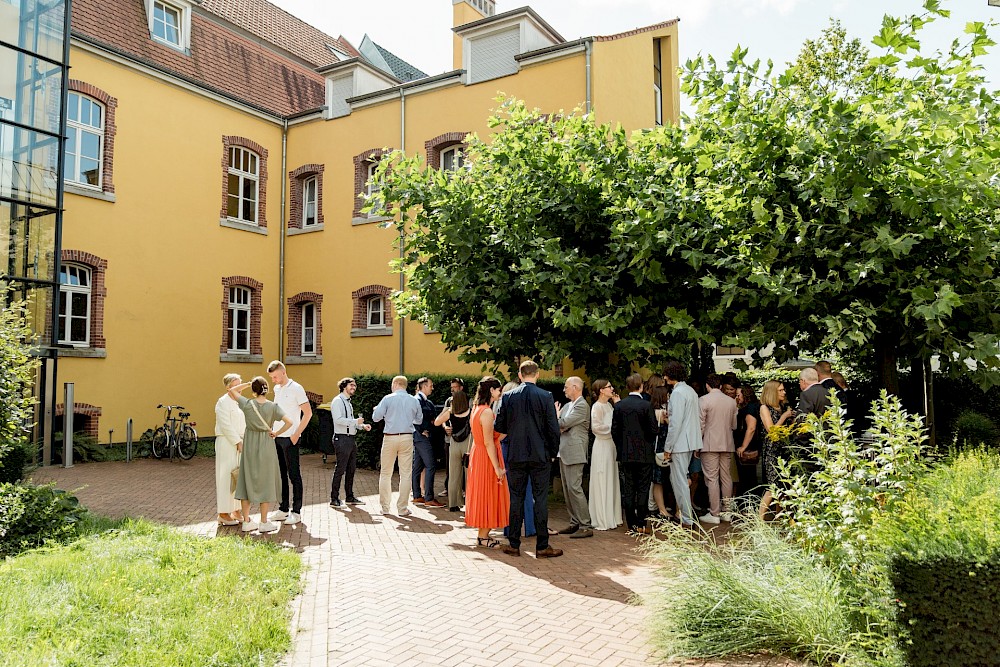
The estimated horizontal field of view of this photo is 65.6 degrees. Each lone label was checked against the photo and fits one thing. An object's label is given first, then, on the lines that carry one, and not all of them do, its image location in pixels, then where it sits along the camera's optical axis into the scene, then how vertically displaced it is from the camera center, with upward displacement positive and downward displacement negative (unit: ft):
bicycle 57.36 -4.64
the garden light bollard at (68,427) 50.90 -3.22
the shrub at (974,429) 39.75 -3.03
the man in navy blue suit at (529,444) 25.73 -2.32
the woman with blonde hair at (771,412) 29.71 -1.62
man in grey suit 30.01 -3.03
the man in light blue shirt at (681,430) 30.66 -2.26
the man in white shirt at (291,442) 31.83 -2.70
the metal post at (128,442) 56.18 -4.72
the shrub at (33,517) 24.59 -4.61
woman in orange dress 27.45 -3.78
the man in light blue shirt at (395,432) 34.65 -2.54
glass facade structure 47.85 +13.79
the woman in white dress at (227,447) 30.30 -2.78
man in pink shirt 31.83 -2.85
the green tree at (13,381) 28.25 -0.09
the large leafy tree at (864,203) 27.37 +6.23
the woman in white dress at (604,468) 30.83 -3.76
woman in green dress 29.25 -3.08
